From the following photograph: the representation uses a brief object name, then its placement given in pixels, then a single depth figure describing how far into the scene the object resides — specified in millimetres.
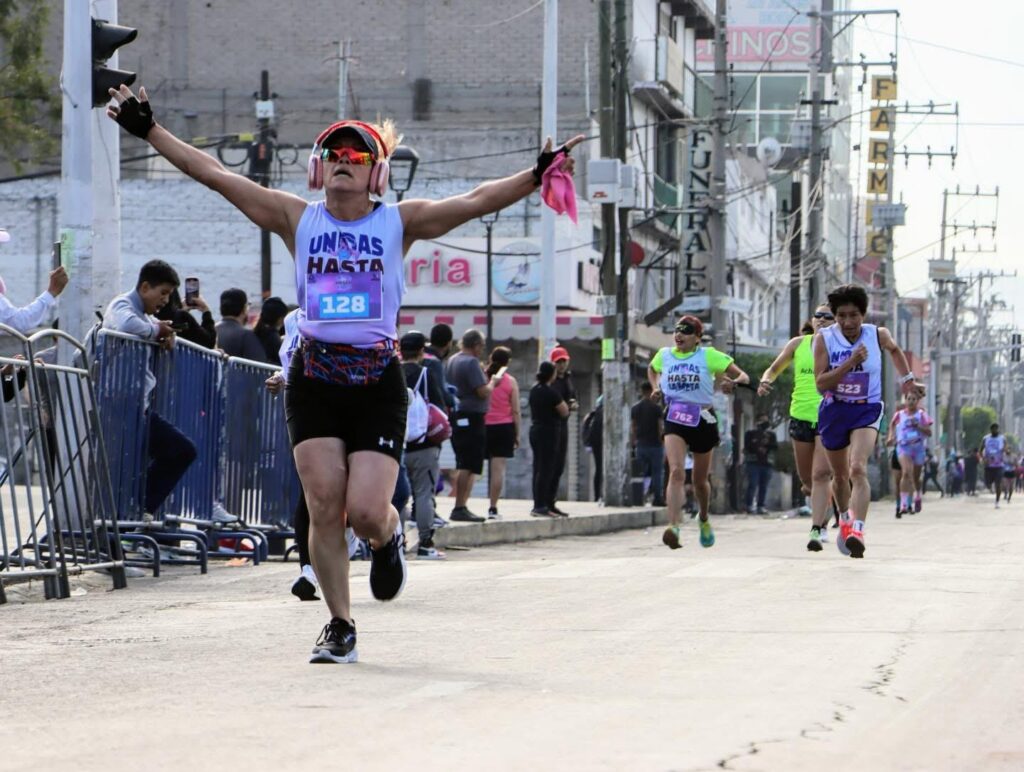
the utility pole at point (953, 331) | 99875
